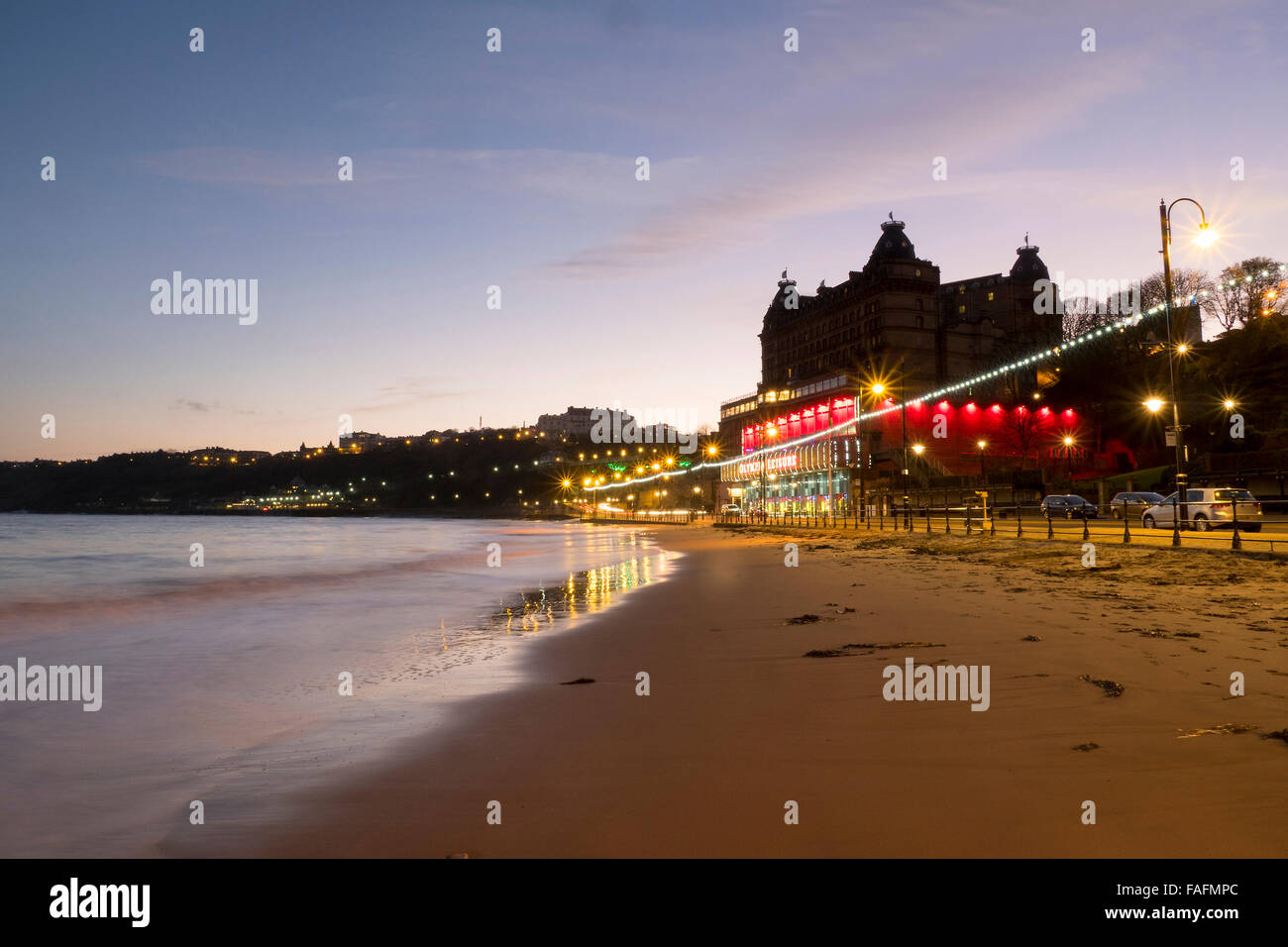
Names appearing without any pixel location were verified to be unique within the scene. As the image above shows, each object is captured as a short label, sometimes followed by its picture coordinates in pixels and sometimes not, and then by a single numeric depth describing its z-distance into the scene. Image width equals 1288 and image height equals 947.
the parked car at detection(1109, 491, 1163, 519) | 40.79
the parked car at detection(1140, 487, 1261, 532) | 27.20
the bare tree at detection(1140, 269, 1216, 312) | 75.46
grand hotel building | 74.94
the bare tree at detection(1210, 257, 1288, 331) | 56.78
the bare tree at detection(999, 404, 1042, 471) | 75.00
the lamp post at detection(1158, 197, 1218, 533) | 19.98
